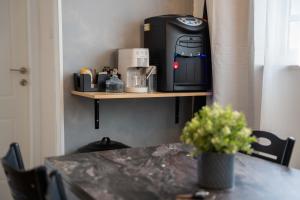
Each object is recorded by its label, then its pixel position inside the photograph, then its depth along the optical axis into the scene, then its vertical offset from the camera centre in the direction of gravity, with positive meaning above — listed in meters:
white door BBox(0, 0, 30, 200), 3.15 -0.07
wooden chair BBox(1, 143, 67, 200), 1.13 -0.36
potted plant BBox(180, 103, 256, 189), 1.28 -0.25
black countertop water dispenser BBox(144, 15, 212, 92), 2.87 +0.13
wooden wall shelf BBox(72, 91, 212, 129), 2.60 -0.20
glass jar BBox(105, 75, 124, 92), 2.79 -0.13
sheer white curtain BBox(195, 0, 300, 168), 2.61 +0.04
